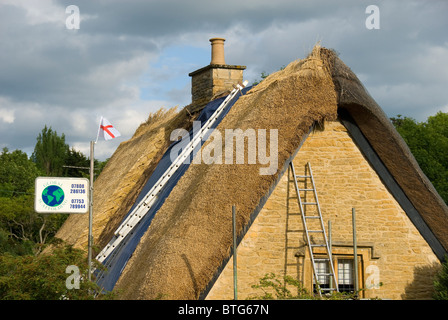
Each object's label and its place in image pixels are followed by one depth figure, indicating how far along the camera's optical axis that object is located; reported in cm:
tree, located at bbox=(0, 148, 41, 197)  4725
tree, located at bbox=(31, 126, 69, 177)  5809
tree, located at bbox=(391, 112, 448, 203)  3371
